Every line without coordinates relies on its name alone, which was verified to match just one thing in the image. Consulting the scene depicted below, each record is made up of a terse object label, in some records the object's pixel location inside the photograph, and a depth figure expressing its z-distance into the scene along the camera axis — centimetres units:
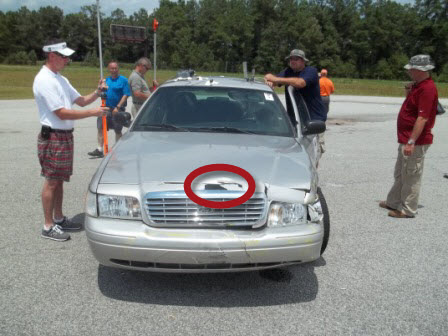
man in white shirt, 393
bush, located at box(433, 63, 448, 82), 7200
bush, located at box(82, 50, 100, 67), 9596
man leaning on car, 530
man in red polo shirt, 484
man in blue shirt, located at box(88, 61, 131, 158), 809
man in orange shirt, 1214
